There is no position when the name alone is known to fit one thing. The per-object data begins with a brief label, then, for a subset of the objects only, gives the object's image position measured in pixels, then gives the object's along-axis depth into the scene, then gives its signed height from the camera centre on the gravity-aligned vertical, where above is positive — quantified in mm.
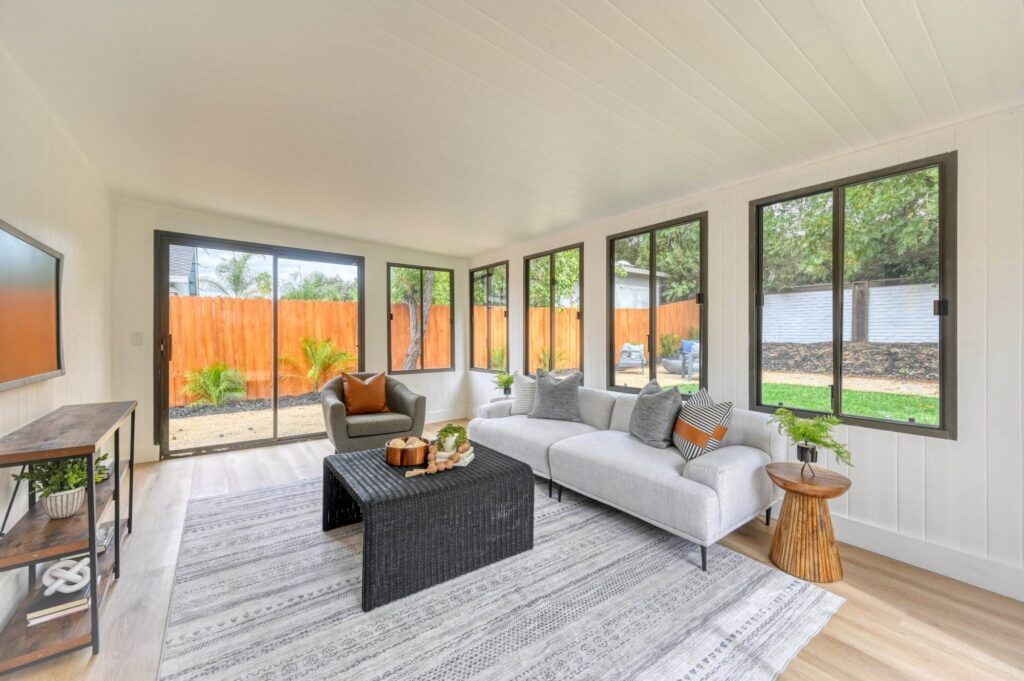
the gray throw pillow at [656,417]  2943 -553
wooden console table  1513 -766
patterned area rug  1633 -1252
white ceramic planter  1790 -700
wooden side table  2227 -1031
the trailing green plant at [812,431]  2332 -513
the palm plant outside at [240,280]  4426 +653
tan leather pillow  4234 -558
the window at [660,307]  3521 +309
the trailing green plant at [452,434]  2549 -574
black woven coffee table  1974 -919
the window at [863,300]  2400 +262
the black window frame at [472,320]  6293 +309
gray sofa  2318 -818
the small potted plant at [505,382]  4993 -495
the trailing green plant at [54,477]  1802 -592
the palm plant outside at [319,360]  4922 -227
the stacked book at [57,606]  1683 -1107
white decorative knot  1818 -1047
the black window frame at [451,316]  5574 +343
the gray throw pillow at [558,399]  3850 -541
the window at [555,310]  4672 +352
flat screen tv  1716 +142
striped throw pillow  2629 -565
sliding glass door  4227 +19
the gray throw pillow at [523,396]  4137 -549
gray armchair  3771 -753
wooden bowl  2490 -686
